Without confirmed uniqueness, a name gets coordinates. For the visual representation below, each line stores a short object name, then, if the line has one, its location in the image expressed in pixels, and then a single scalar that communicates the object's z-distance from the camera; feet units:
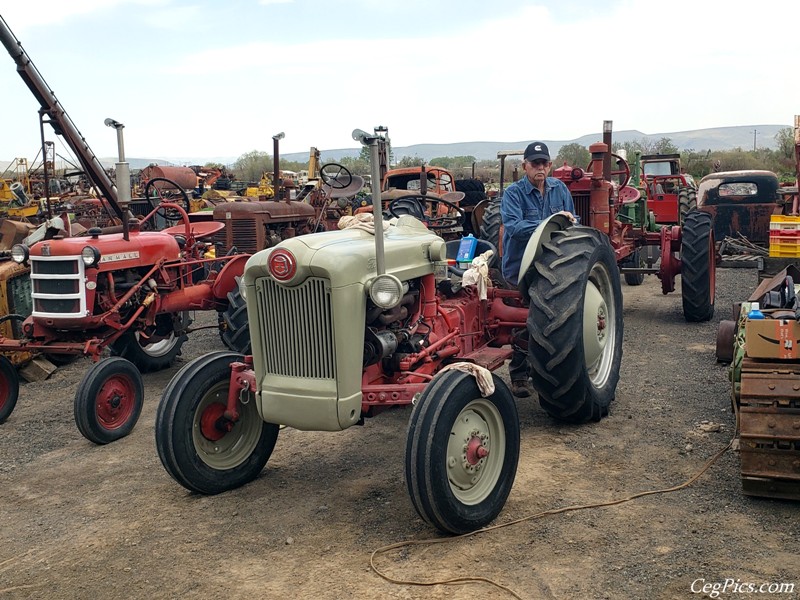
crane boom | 25.99
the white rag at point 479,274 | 16.33
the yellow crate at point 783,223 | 24.91
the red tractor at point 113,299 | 19.12
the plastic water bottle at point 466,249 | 17.24
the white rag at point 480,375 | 12.36
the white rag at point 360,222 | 14.67
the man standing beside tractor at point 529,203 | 17.85
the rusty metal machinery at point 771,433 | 12.53
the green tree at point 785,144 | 124.88
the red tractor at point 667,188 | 43.88
